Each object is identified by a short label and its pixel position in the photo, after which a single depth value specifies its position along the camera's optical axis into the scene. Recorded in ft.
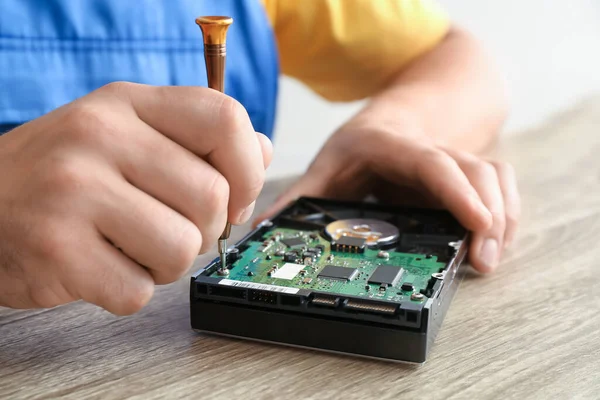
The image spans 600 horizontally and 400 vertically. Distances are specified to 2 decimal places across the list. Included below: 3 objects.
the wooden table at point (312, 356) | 1.65
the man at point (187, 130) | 1.62
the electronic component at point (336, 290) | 1.77
